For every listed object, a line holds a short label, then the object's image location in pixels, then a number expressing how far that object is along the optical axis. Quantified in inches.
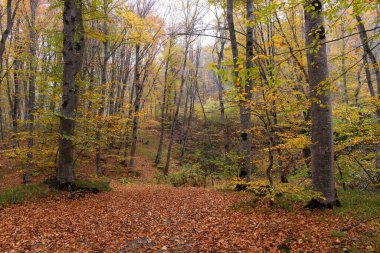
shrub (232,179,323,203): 228.4
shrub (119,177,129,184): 621.9
